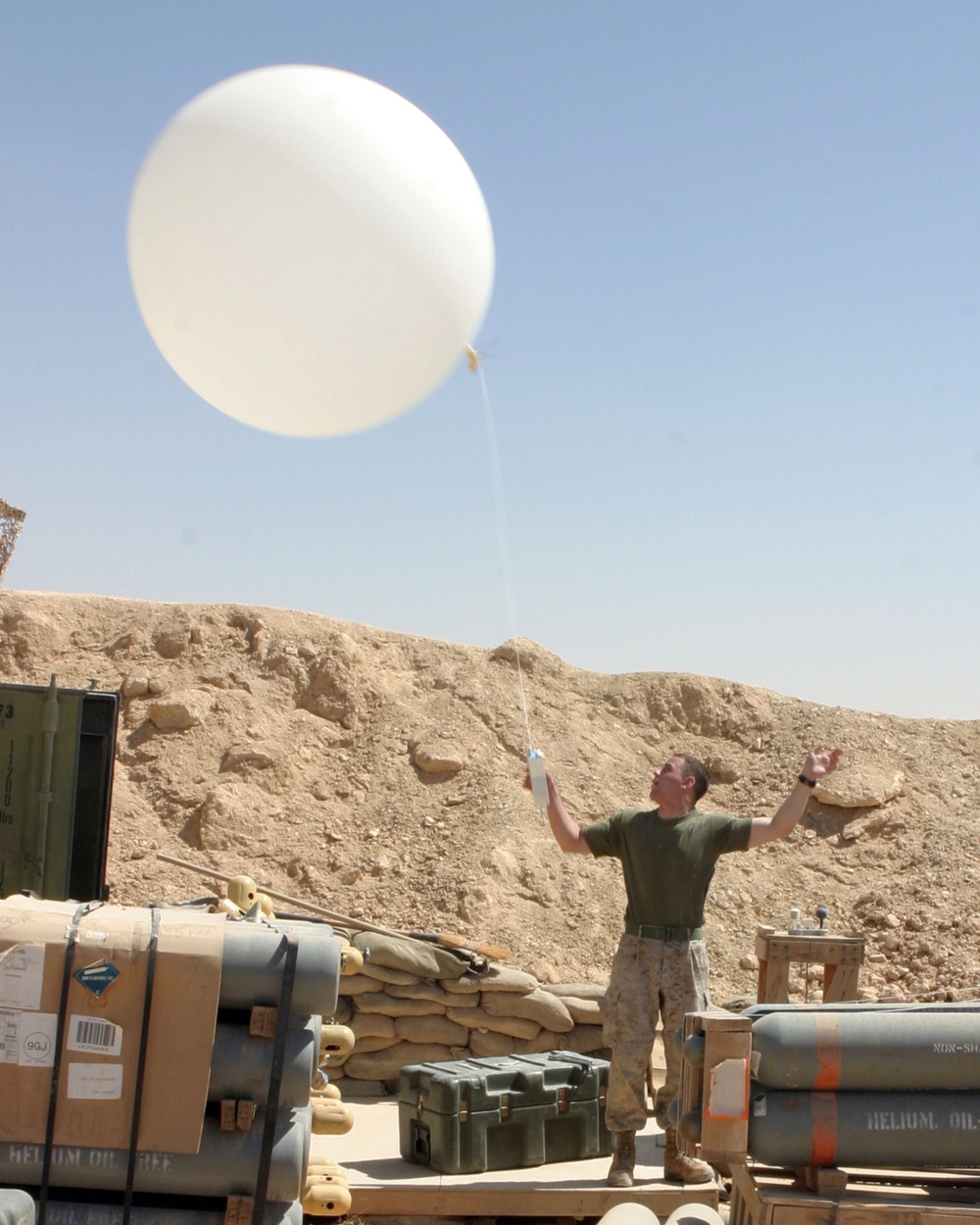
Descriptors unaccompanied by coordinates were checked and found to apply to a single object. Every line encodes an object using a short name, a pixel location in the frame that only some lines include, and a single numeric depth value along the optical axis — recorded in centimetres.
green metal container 685
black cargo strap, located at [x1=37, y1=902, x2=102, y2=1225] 393
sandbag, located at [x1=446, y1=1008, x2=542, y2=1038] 805
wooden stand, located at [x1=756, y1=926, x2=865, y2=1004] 770
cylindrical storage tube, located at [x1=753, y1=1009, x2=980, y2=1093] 435
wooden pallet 423
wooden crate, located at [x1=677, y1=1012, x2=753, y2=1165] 428
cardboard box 396
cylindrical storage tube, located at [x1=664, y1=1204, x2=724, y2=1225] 476
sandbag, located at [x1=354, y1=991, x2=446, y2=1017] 798
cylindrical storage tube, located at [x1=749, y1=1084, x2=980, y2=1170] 435
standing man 554
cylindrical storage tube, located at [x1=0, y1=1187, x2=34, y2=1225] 327
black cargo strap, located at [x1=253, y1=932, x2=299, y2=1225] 405
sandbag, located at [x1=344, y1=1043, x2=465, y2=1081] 795
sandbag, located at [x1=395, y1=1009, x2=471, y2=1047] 800
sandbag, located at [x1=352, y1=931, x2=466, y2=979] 797
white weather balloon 498
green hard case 570
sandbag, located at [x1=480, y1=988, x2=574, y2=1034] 802
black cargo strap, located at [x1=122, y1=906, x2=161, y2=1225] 395
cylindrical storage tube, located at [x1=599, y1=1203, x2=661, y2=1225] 469
